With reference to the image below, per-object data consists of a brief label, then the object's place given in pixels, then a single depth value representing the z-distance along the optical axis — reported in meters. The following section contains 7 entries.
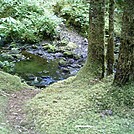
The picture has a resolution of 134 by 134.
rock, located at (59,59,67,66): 12.07
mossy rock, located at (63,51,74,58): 13.18
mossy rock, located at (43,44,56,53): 13.95
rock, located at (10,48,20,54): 13.16
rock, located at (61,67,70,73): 11.31
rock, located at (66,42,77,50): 14.44
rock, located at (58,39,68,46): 14.97
